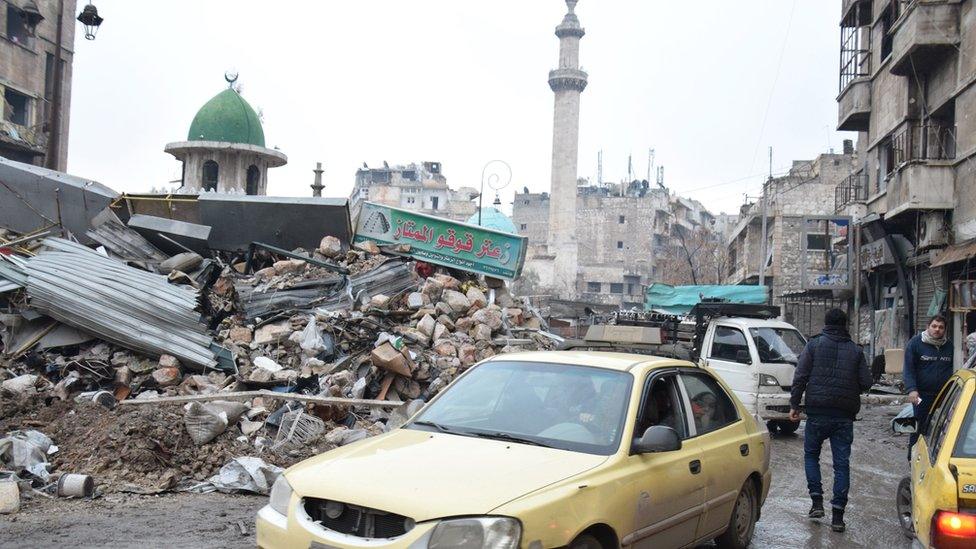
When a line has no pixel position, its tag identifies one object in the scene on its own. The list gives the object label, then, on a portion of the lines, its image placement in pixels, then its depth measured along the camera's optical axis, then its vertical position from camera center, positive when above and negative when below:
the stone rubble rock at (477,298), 17.01 +0.21
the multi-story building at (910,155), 18.25 +4.14
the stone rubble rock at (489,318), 16.20 -0.18
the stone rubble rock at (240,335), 13.69 -0.58
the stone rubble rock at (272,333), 13.63 -0.53
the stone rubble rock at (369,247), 18.62 +1.22
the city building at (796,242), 26.06 +3.63
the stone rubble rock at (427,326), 14.76 -0.34
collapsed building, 8.73 -0.52
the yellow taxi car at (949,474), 4.24 -0.78
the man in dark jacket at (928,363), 8.23 -0.34
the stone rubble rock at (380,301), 15.16 +0.05
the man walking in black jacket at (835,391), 7.27 -0.57
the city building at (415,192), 90.19 +12.04
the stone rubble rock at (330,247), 18.02 +1.14
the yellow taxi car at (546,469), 4.12 -0.86
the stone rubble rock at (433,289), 16.59 +0.32
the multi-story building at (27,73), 29.81 +7.78
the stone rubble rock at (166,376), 11.47 -1.08
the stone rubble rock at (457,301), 16.48 +0.12
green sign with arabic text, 18.91 +1.51
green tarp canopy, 24.52 +0.65
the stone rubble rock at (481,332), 15.64 -0.43
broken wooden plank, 10.34 -1.19
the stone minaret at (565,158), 74.81 +13.11
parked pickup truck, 12.88 -0.46
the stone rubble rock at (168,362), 11.82 -0.91
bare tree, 67.79 +4.73
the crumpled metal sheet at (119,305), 11.73 -0.17
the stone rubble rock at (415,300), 16.05 +0.10
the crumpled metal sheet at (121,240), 16.36 +1.01
